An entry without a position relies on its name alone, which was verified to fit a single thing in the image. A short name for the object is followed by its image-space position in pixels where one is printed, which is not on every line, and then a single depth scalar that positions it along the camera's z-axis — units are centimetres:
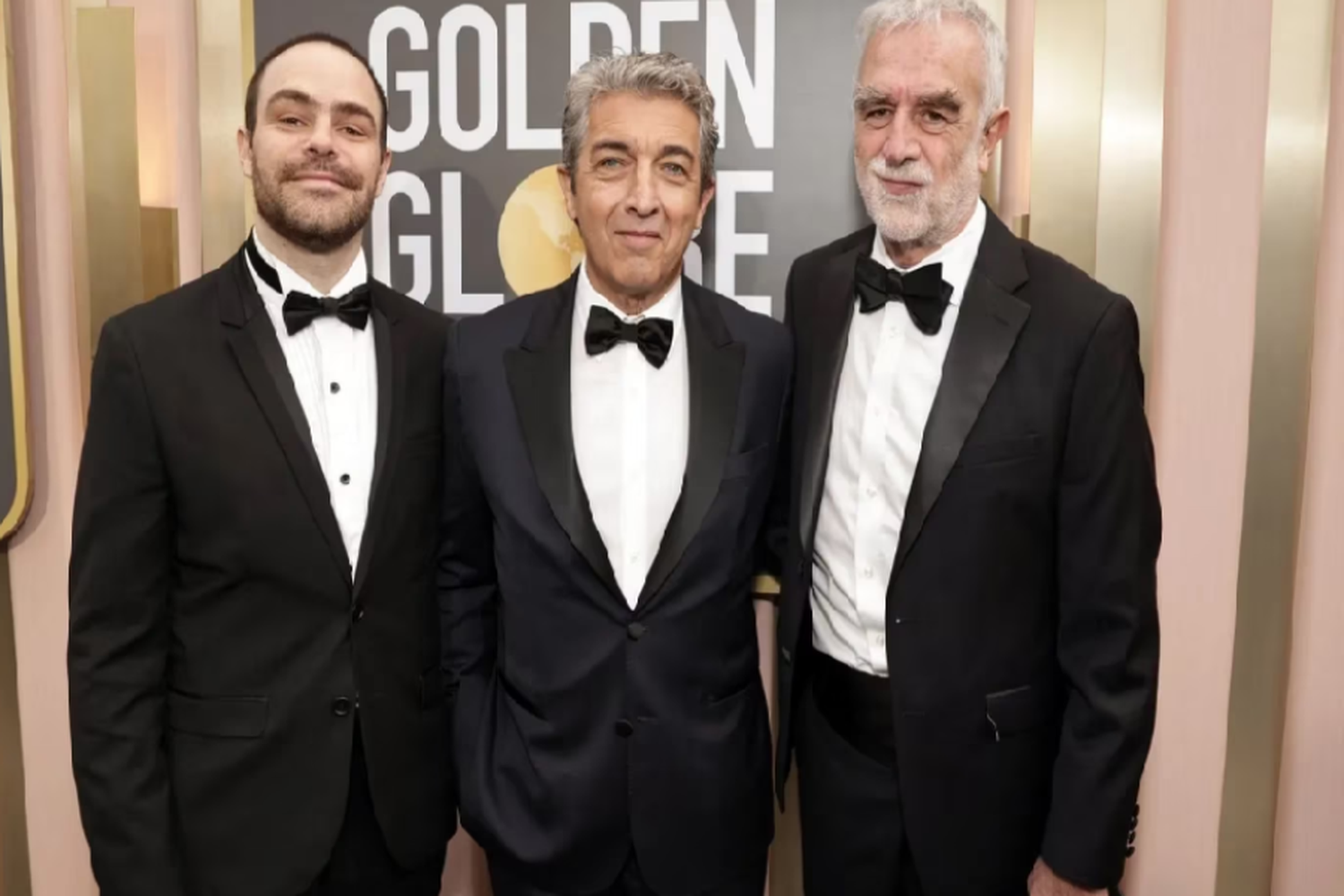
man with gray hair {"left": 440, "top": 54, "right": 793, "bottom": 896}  175
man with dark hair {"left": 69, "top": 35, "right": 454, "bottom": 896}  167
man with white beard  162
